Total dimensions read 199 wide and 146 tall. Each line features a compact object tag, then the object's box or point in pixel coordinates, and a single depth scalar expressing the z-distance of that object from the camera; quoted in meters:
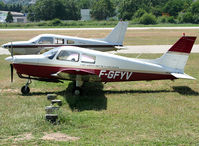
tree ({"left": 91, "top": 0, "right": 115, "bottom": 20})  126.38
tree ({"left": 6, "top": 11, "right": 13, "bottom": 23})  134.38
